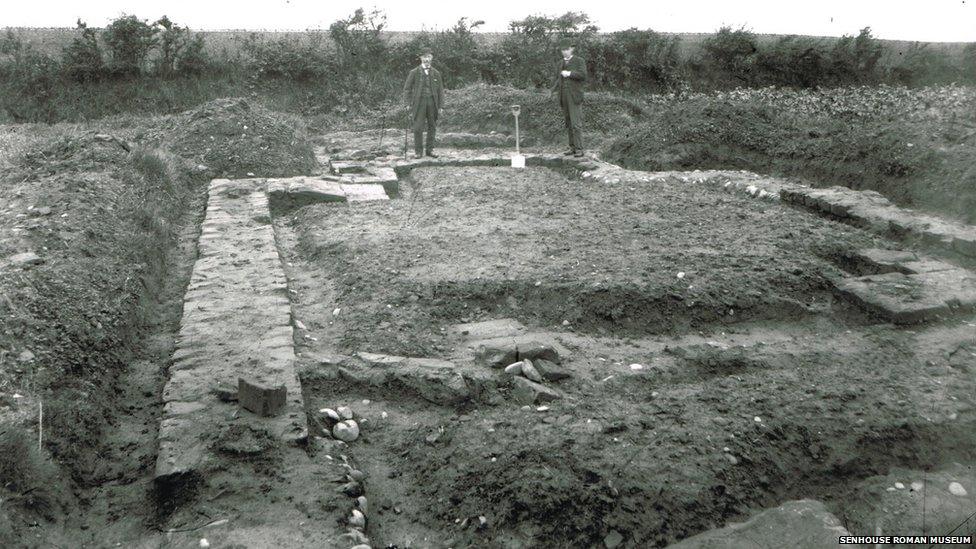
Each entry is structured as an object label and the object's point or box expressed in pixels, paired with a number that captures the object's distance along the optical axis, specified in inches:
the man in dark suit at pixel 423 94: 420.8
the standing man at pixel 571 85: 415.5
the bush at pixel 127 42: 665.0
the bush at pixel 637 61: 799.7
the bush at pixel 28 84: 617.9
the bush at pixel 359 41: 778.2
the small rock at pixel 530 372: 148.4
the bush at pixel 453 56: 794.8
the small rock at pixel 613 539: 101.0
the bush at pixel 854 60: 801.6
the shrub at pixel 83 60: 645.9
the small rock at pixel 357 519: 106.6
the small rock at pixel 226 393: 134.4
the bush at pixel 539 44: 788.6
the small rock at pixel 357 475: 119.6
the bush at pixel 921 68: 764.0
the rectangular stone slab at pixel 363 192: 328.5
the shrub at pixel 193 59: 697.6
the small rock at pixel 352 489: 113.1
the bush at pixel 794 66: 806.5
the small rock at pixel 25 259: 179.6
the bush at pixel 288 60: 733.9
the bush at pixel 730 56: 817.5
